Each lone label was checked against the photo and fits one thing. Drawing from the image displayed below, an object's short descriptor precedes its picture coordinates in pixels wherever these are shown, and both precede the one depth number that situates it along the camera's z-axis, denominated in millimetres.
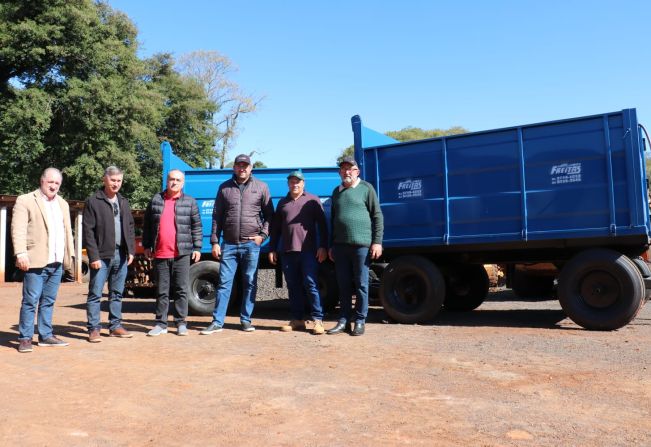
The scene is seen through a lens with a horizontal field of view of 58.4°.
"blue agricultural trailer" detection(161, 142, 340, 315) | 8570
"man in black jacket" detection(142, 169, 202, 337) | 6727
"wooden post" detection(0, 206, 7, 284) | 18688
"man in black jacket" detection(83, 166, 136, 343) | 6293
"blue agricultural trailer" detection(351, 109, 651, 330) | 6633
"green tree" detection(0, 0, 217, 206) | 20359
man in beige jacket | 5699
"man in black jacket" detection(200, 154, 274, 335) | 6863
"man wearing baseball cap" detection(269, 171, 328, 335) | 6914
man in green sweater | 6648
